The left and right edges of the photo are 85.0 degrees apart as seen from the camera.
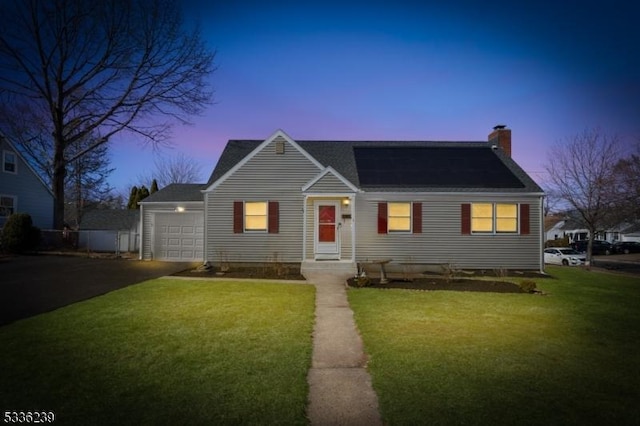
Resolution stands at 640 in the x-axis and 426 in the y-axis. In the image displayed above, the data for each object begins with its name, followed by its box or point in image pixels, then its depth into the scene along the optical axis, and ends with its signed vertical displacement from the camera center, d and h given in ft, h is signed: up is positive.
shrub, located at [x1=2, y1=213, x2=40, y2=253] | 62.75 -2.48
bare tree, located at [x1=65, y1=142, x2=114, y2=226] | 112.06 +13.15
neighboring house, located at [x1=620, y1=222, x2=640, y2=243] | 179.32 -5.03
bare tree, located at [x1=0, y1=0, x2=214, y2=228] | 70.85 +31.47
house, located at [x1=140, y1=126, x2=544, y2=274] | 52.31 +1.30
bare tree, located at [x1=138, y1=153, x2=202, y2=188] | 154.90 +20.30
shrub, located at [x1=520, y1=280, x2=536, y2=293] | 35.42 -6.28
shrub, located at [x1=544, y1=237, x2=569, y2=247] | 144.96 -7.54
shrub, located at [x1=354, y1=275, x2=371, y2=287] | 37.52 -6.32
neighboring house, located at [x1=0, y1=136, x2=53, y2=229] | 74.33 +6.74
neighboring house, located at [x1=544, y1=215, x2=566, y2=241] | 207.41 -1.34
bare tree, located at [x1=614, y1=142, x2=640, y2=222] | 64.34 +7.52
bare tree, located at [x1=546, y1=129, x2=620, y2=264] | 69.41 +6.87
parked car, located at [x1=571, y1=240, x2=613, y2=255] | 136.86 -8.55
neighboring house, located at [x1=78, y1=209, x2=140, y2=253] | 76.64 -2.10
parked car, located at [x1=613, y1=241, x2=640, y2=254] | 142.00 -9.07
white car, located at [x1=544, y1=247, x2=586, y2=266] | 83.97 -7.80
